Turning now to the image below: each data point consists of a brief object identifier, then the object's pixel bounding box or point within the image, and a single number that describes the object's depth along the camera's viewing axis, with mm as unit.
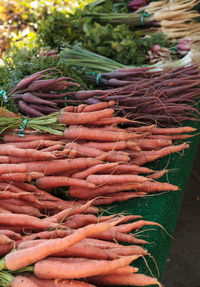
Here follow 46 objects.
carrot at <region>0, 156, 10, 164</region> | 746
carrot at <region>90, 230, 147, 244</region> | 659
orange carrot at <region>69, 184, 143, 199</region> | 764
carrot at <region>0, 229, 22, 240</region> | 618
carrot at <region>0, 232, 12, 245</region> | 593
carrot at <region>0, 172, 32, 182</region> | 715
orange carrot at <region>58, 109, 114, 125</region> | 828
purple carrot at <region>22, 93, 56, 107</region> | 865
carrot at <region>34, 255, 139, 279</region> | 569
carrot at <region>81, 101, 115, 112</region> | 849
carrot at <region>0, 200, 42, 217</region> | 695
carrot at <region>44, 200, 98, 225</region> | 665
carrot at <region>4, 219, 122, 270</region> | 572
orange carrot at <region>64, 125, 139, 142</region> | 814
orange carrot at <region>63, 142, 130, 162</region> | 791
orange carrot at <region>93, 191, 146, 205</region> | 762
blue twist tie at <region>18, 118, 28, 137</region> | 816
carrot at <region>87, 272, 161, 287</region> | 593
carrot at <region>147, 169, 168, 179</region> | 805
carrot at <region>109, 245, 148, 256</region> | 620
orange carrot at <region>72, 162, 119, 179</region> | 767
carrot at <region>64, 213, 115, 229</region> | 669
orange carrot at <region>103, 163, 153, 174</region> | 784
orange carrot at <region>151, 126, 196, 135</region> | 900
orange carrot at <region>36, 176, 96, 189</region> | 751
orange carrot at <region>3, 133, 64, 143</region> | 806
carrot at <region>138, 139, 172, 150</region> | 866
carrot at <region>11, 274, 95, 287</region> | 568
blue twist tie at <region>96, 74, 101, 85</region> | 1015
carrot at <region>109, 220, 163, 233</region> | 671
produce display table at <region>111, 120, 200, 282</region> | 681
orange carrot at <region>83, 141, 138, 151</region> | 812
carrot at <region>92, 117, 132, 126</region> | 854
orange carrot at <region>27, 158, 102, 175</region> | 759
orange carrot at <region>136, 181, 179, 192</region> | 779
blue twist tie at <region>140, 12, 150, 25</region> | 1315
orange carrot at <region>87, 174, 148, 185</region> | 760
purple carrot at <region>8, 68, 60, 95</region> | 872
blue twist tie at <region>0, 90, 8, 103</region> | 868
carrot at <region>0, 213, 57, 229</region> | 649
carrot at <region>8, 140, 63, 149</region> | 791
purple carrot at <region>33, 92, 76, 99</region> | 881
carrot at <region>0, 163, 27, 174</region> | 722
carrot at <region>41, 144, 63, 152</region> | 778
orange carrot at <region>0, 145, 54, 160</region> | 755
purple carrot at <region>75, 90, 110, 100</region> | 908
